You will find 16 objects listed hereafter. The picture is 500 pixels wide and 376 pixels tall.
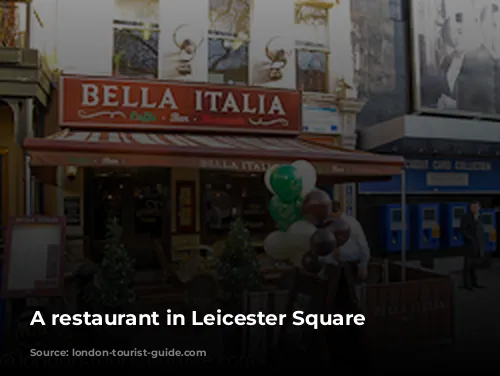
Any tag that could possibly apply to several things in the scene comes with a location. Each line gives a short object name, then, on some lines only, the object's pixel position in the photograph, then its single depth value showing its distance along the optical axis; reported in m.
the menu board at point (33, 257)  5.14
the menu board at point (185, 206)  9.75
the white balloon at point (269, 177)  4.95
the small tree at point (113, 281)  4.93
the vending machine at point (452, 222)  11.27
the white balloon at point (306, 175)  4.73
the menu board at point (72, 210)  8.96
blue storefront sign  10.93
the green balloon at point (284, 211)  4.68
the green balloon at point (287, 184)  4.61
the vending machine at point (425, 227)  11.02
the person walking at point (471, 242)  8.45
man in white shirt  5.12
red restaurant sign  8.43
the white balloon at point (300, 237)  4.39
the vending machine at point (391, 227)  10.59
